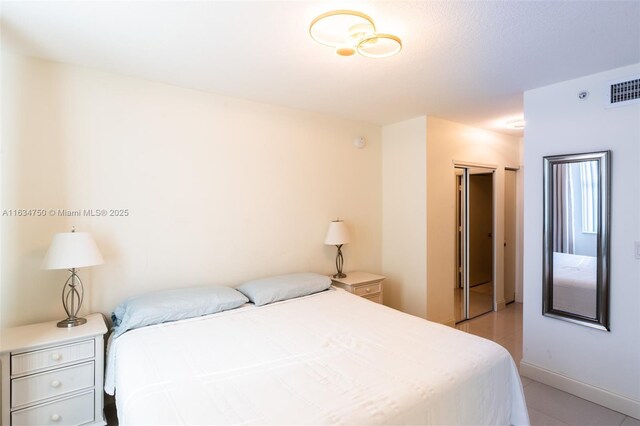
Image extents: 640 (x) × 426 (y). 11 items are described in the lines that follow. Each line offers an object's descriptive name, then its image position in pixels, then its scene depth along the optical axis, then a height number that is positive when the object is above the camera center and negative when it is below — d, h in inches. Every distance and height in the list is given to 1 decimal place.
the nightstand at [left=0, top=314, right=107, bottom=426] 73.5 -39.0
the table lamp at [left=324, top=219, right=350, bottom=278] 137.6 -9.7
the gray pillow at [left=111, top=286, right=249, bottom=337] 87.2 -27.3
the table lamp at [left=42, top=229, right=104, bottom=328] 81.4 -11.0
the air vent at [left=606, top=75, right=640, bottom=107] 90.8 +35.1
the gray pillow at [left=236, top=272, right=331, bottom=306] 108.6 -26.7
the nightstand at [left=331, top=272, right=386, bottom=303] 134.5 -31.1
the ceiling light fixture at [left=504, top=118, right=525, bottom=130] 153.4 +44.2
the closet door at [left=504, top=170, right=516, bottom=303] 189.0 -14.8
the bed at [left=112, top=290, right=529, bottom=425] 53.1 -32.2
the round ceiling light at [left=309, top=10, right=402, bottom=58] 66.6 +40.1
